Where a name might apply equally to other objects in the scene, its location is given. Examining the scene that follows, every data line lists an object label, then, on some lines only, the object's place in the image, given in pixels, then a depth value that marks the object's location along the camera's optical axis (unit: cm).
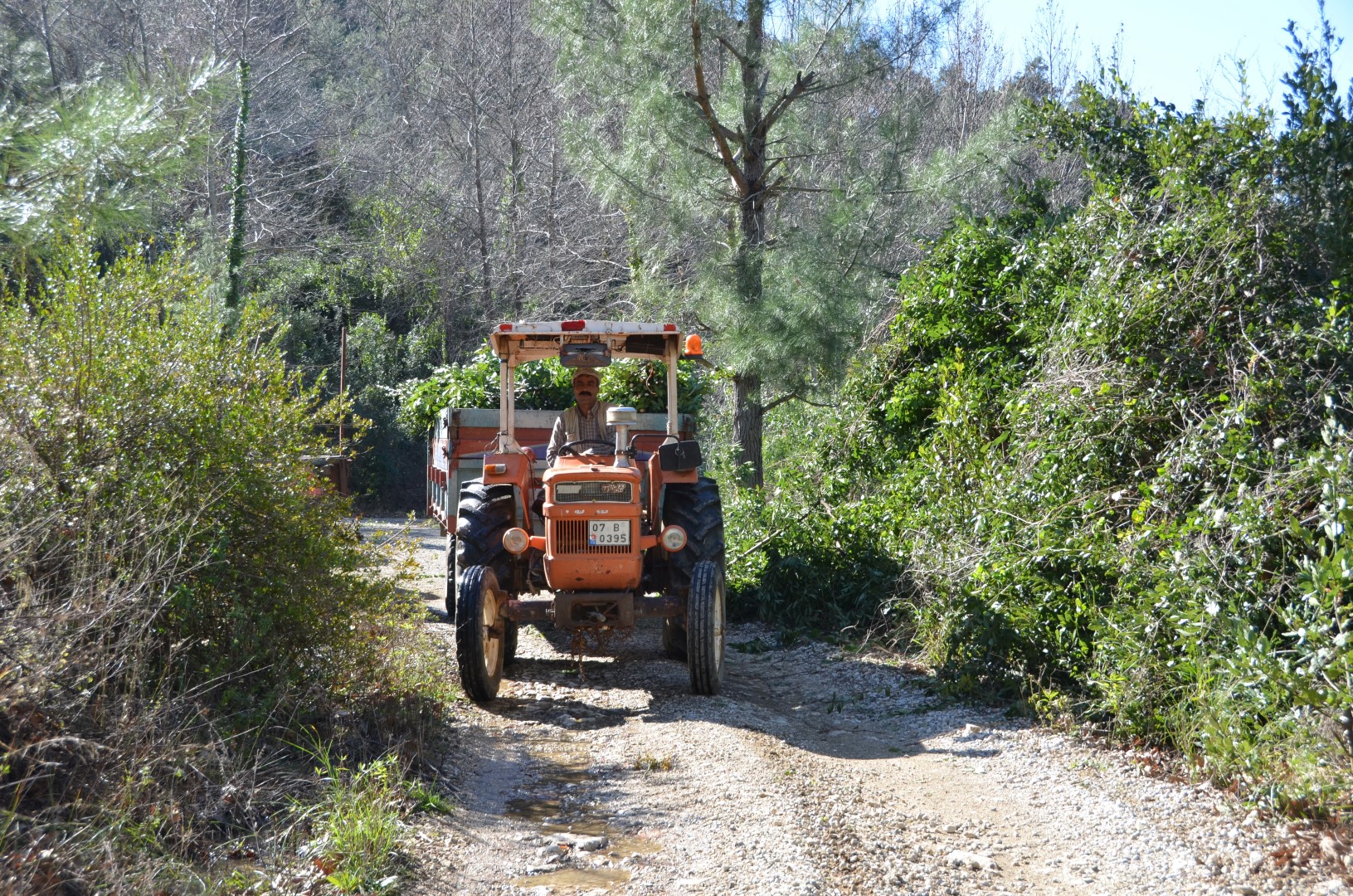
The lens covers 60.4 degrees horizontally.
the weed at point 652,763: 567
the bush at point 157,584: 398
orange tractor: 684
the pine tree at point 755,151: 1073
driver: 816
